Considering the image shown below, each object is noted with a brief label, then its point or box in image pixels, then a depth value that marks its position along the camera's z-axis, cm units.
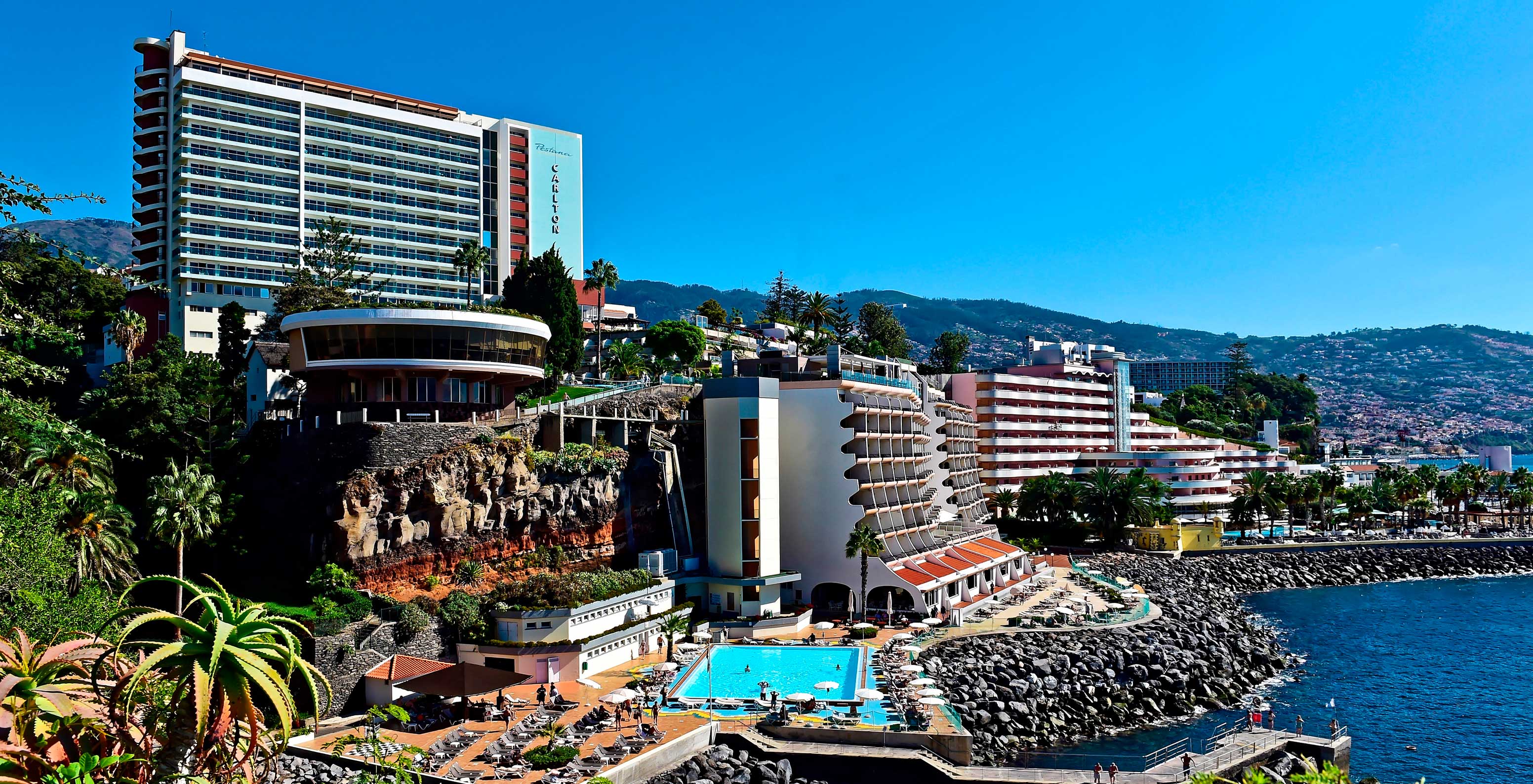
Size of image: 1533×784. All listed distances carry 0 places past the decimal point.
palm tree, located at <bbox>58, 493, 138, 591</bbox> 4394
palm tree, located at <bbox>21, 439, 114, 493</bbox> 4231
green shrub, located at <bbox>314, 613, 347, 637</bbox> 4659
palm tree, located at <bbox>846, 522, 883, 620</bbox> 6538
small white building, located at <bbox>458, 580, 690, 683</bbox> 5050
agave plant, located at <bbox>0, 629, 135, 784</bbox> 1634
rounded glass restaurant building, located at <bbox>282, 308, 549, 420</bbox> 6038
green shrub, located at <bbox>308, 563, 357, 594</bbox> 4922
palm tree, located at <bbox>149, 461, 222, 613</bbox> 4731
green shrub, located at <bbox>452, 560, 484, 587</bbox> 5447
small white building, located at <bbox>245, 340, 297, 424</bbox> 7075
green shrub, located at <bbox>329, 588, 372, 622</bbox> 4850
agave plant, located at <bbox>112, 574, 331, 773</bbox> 1662
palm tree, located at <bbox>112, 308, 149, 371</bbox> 8138
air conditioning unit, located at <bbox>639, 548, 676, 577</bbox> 6288
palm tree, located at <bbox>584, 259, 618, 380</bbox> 11419
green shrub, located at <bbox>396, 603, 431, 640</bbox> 4947
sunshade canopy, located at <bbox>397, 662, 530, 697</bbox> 4266
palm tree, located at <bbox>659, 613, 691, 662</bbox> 5391
